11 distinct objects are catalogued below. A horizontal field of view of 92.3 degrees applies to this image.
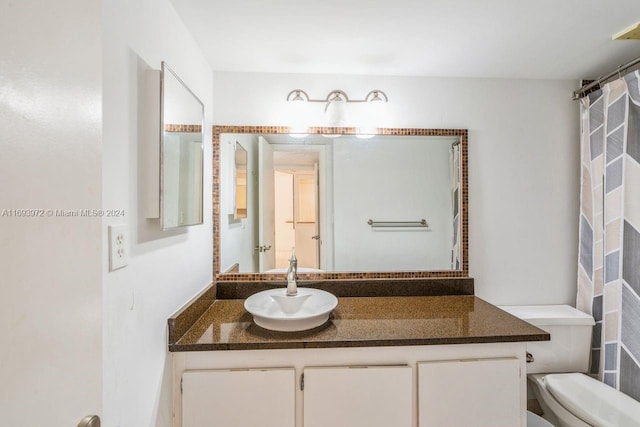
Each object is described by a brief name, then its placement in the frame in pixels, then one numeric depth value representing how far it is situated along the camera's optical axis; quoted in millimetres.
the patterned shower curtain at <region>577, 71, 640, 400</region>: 1557
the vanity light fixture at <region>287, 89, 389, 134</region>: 1722
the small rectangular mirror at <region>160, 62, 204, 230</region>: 1058
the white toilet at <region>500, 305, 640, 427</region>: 1413
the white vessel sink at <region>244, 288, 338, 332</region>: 1256
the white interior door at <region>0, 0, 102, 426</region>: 444
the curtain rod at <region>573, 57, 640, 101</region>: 1572
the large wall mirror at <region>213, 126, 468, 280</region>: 1798
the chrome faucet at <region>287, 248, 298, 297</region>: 1533
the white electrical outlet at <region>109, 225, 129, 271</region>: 819
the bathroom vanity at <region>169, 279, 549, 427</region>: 1169
